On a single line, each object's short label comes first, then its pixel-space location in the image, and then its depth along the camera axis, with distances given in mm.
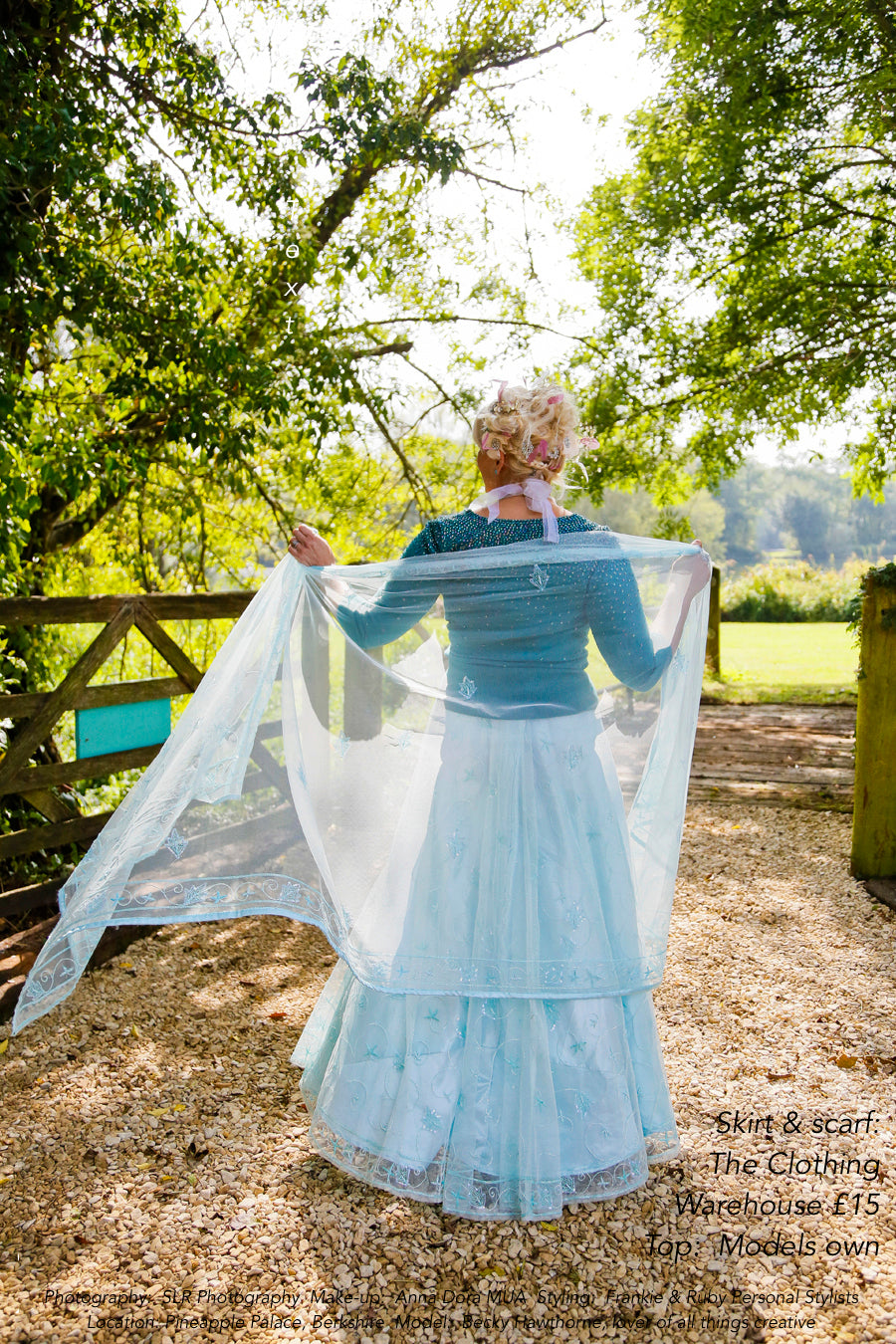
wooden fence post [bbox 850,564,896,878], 4555
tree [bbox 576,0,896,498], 7285
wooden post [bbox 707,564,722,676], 11922
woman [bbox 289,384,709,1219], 2256
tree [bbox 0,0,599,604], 3555
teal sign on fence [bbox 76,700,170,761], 4074
